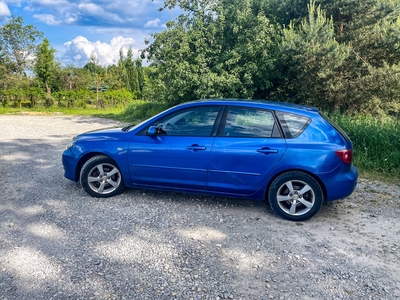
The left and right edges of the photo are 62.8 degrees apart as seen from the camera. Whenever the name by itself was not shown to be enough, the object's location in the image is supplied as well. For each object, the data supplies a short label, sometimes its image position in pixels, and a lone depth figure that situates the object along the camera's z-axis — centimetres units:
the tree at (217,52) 1386
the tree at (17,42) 2803
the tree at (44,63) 2981
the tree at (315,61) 1246
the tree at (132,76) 3956
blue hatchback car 434
